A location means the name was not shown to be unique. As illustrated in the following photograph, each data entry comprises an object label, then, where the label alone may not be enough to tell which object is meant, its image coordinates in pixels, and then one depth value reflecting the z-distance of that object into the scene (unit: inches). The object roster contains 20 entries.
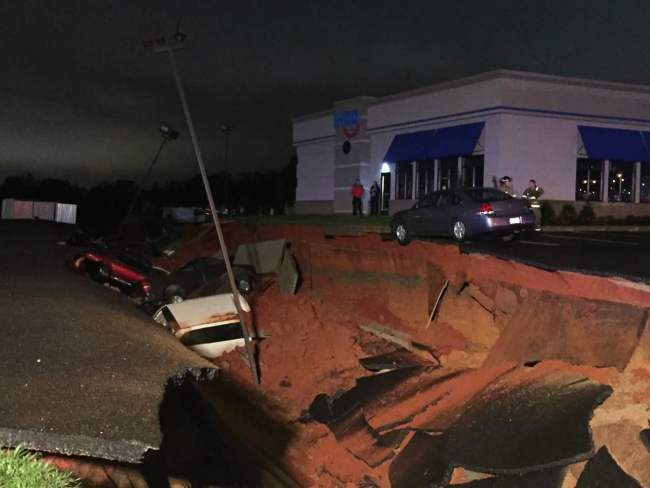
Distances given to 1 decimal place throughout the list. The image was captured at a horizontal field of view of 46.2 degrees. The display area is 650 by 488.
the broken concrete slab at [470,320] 546.3
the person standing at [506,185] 853.2
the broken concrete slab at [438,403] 384.5
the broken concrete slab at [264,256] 819.4
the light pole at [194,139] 460.8
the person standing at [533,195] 869.2
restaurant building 1232.2
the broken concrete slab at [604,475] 268.7
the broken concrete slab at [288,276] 786.7
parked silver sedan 698.2
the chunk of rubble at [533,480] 283.9
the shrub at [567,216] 1123.3
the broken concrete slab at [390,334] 568.2
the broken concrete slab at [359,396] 464.4
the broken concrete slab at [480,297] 550.4
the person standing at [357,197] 1371.9
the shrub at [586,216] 1147.3
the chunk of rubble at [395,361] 502.9
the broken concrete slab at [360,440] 398.6
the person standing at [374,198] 1447.6
